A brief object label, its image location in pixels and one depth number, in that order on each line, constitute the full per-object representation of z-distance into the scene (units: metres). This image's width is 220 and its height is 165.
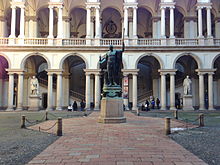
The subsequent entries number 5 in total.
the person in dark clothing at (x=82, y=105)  26.45
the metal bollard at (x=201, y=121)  11.55
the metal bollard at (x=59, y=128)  8.73
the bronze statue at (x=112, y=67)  12.60
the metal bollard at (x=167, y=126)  8.91
